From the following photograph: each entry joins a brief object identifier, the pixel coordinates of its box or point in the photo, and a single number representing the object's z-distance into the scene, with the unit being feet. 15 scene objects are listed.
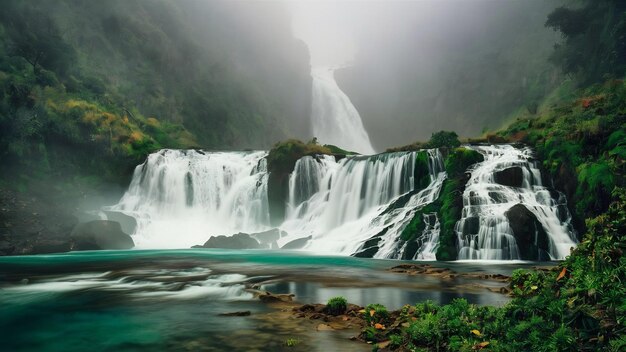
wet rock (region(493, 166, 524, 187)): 90.43
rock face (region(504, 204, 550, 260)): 71.15
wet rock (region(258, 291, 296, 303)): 34.71
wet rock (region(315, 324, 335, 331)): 24.90
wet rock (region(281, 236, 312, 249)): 107.69
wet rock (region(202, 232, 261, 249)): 108.20
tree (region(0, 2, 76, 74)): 152.35
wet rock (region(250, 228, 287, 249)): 112.37
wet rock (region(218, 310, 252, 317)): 29.40
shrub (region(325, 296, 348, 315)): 28.37
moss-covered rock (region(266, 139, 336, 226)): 133.49
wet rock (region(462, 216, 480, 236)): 75.82
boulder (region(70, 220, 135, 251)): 98.99
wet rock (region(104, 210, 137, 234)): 121.49
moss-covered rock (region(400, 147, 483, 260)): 75.00
